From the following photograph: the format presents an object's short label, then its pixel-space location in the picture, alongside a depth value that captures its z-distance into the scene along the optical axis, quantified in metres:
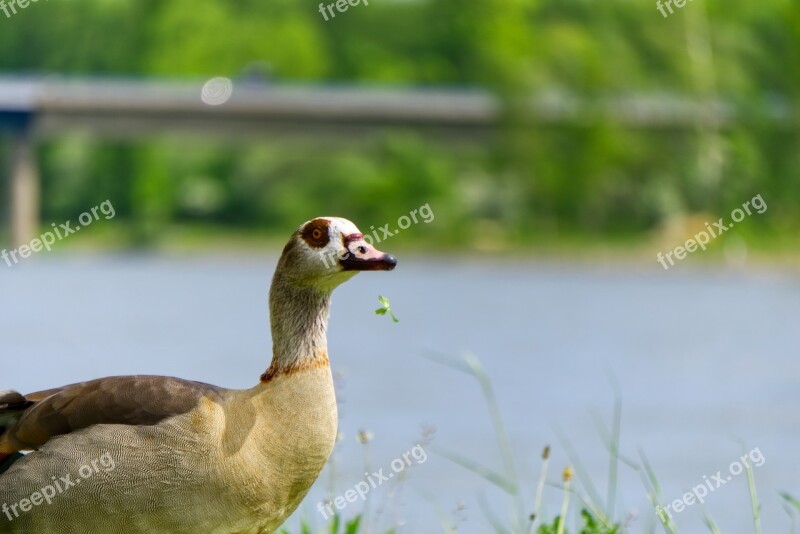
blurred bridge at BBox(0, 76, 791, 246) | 106.62
